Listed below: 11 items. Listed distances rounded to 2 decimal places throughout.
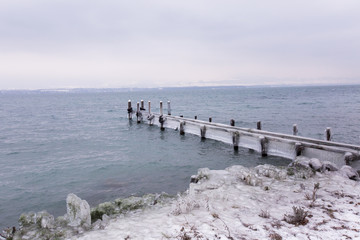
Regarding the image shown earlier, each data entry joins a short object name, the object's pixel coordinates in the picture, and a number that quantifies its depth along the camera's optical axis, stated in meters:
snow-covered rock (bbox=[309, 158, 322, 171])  9.12
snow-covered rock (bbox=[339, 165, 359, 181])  8.40
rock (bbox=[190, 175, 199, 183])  8.82
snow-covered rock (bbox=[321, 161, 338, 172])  9.01
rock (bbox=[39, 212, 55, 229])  5.97
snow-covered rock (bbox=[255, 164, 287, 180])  8.55
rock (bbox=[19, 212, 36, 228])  6.21
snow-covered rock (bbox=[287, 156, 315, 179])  8.54
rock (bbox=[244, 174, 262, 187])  7.88
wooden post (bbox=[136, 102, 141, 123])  30.17
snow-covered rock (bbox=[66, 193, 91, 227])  5.93
